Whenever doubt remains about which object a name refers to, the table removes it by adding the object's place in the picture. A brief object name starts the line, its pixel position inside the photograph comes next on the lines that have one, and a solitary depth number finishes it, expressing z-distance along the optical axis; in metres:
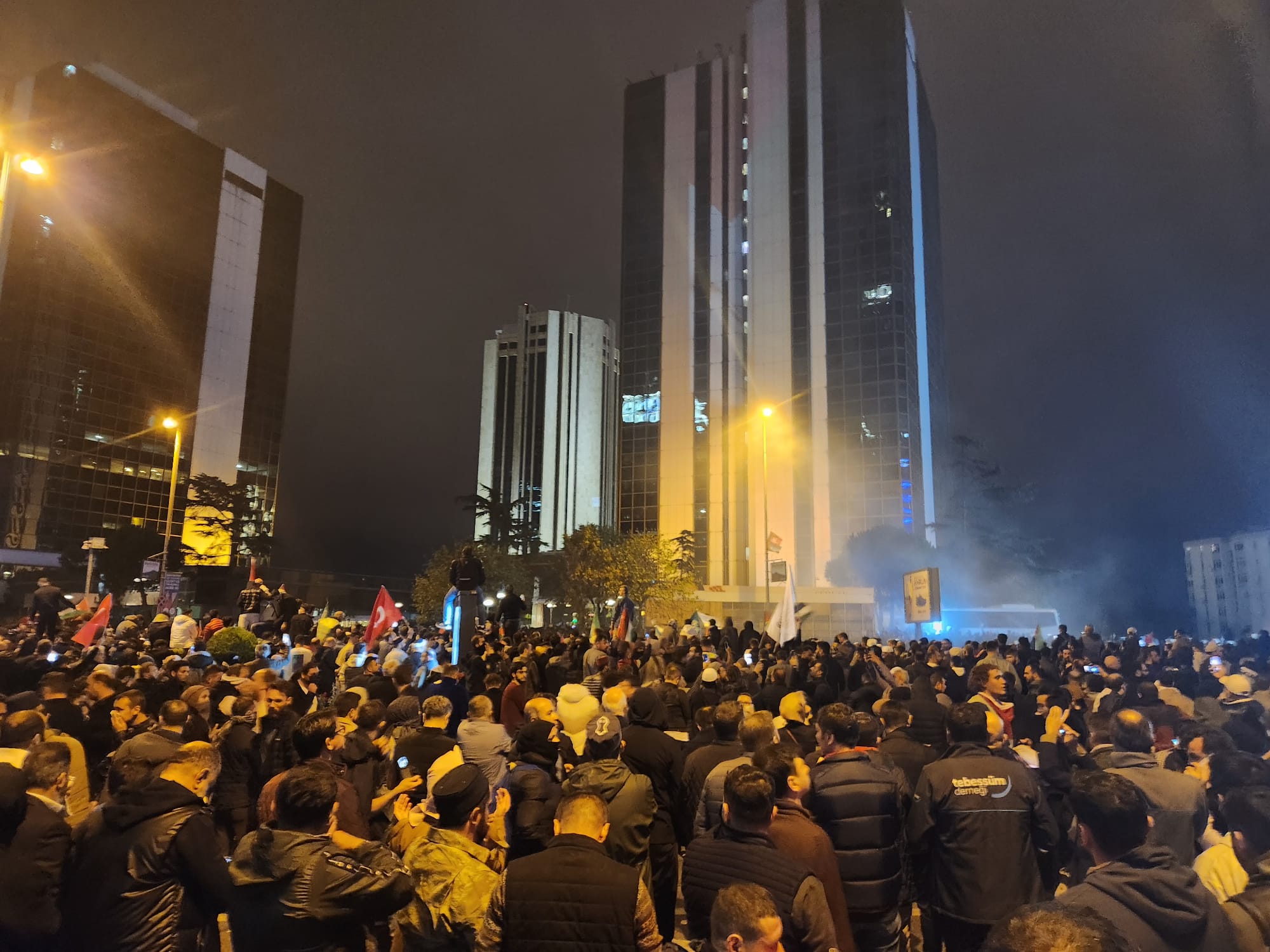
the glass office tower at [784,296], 66.38
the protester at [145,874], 3.63
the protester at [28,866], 3.74
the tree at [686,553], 60.28
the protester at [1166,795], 4.71
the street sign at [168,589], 21.72
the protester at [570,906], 3.13
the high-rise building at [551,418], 133.88
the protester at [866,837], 4.64
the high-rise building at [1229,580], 103.62
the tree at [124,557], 54.31
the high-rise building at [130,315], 64.94
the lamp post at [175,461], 21.83
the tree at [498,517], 72.50
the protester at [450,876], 3.73
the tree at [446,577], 54.72
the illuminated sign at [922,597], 22.83
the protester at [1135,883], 2.83
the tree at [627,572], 52.56
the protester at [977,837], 4.62
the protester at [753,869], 3.44
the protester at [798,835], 3.96
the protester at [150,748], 3.95
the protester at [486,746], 6.27
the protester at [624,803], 5.18
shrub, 14.20
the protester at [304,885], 3.28
